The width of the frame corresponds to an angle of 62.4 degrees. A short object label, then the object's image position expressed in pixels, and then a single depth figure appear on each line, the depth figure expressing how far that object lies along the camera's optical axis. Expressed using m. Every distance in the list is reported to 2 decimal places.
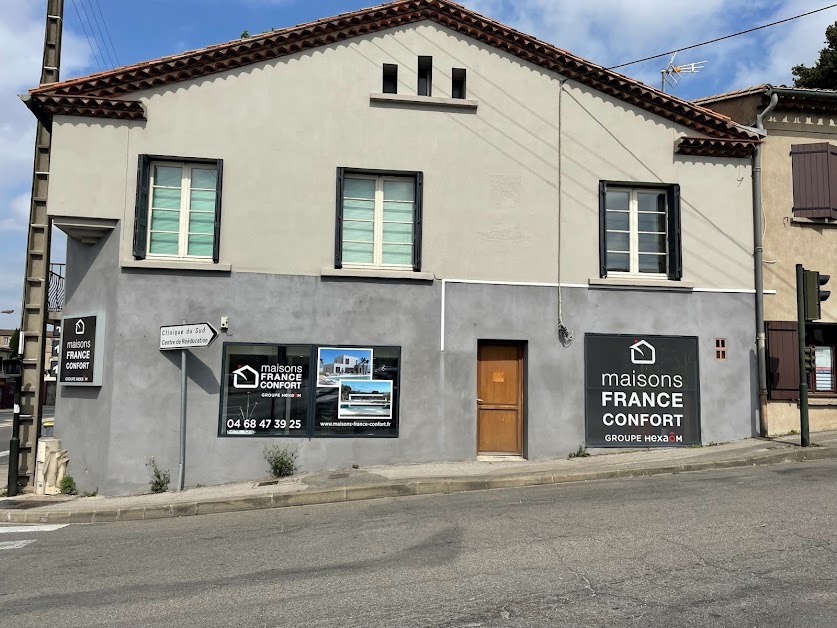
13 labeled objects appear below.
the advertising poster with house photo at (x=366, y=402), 11.45
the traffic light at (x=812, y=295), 11.32
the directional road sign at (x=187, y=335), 10.50
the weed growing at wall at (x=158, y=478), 10.90
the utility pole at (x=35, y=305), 11.59
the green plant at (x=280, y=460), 11.13
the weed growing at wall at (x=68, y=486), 11.23
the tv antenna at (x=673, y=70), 14.75
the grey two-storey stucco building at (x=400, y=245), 11.23
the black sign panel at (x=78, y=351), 11.37
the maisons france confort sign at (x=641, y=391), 12.00
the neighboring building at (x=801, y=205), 12.67
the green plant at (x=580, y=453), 11.78
